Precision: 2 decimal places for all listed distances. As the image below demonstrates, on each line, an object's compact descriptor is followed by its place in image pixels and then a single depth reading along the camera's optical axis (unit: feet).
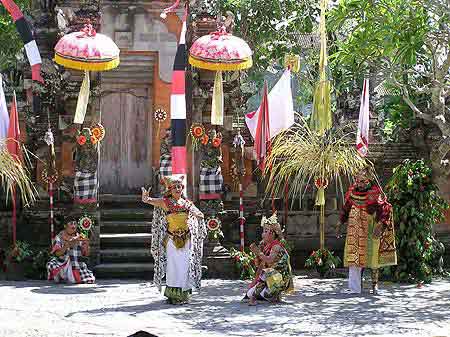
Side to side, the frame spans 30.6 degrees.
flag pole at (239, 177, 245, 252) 41.52
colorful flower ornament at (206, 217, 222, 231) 41.57
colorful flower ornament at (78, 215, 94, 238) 40.75
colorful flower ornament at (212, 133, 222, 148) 42.27
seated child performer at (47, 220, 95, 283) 39.01
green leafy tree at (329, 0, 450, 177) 32.96
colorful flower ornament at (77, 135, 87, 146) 41.01
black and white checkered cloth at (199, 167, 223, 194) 42.11
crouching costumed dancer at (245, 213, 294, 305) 33.04
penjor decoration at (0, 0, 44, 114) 38.78
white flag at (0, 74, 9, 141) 40.55
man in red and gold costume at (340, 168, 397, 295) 36.52
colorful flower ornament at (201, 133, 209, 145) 42.32
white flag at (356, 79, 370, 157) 39.88
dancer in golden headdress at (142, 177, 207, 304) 32.71
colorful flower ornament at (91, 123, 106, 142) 41.19
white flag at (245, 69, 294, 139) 41.75
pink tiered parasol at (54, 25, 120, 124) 39.29
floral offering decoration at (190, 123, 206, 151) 42.34
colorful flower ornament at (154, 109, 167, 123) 50.88
